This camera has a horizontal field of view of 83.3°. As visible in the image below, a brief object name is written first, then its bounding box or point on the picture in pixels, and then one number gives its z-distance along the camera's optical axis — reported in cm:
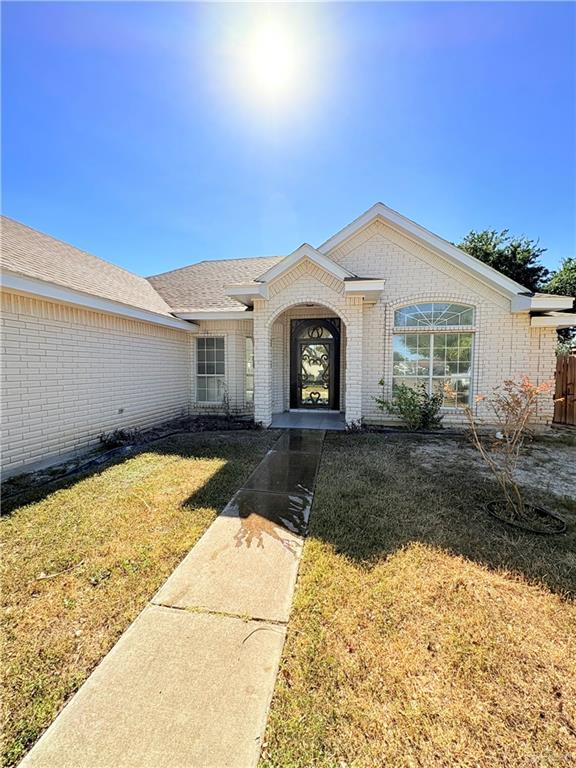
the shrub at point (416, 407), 879
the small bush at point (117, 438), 723
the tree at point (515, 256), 2023
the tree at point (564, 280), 1914
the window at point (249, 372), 1102
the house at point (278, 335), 637
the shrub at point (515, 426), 409
